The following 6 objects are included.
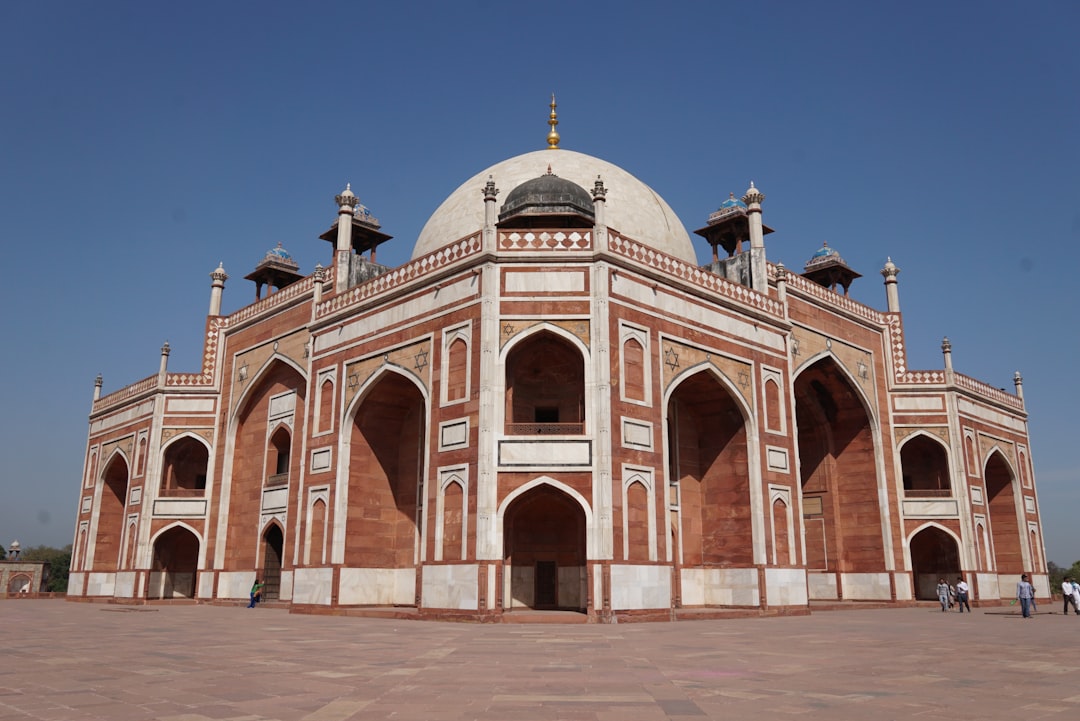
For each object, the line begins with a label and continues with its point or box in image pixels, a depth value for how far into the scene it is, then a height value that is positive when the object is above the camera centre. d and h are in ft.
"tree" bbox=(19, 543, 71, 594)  215.92 -0.97
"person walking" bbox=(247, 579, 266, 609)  77.60 -3.17
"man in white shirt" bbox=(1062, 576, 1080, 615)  66.00 -2.54
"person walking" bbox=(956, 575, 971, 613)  67.08 -2.78
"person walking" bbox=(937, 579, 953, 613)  69.46 -2.96
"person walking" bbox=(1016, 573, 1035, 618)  58.59 -2.64
